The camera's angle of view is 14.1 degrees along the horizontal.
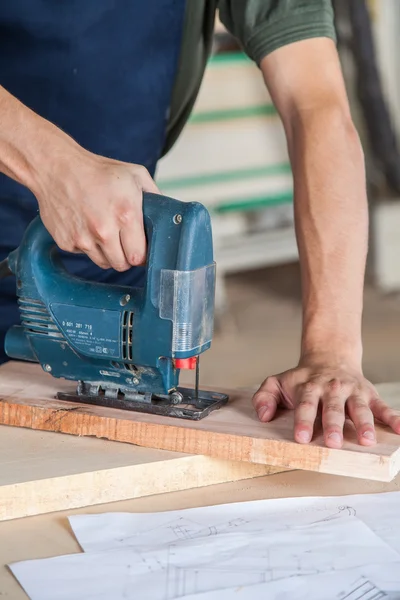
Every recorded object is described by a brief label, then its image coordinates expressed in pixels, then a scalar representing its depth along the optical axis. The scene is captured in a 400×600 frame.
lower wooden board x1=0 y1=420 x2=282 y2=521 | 1.21
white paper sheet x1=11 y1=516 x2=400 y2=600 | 1.10
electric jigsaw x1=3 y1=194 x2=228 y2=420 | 1.25
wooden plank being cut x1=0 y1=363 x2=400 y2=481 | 1.22
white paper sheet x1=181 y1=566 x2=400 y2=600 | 1.09
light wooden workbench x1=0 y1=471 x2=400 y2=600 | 1.15
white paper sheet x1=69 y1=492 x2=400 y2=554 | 1.16
